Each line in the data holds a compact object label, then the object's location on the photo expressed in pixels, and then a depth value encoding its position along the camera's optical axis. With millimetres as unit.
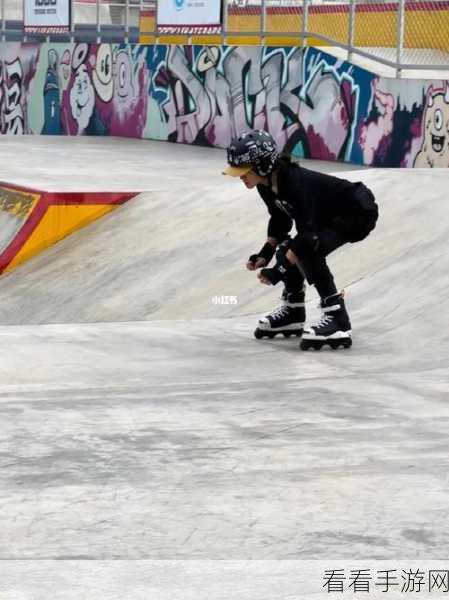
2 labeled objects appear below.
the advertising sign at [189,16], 21250
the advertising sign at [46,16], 25844
